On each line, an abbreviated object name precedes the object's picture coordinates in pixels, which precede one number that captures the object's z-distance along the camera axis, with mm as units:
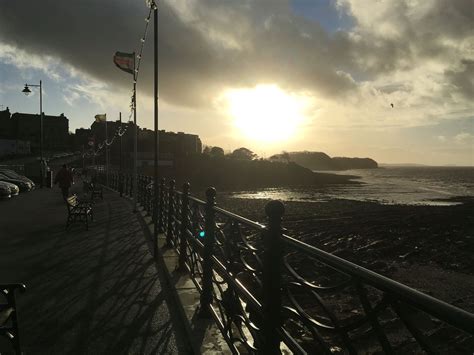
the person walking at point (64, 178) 17344
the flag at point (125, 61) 16484
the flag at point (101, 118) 37938
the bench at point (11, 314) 3342
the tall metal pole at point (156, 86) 8032
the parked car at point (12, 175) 27988
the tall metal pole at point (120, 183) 24875
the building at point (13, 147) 84738
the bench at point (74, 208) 11904
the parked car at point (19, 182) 25991
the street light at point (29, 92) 33188
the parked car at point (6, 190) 20984
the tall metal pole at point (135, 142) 16734
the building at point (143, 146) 93188
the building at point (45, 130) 100750
